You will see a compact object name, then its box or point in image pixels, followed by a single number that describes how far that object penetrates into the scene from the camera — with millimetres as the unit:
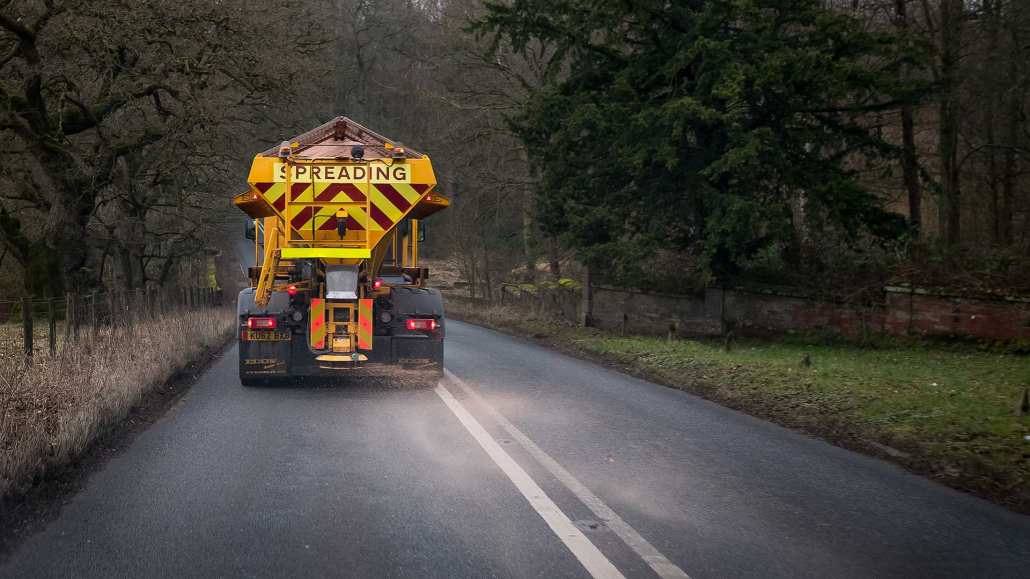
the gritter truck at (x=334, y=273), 11398
